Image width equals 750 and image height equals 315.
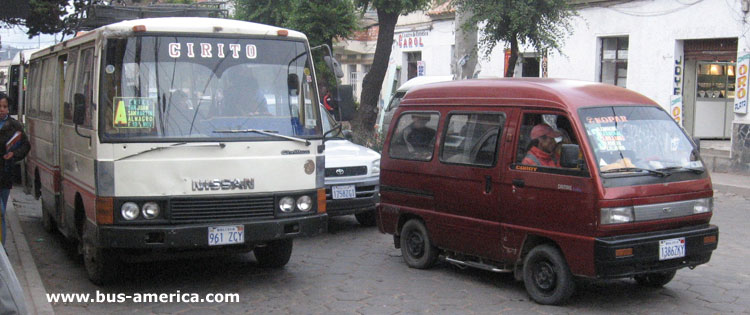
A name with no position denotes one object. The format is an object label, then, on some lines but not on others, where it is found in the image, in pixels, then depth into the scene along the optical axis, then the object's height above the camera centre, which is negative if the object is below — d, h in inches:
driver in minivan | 267.6 -19.6
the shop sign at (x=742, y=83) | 641.6 +7.4
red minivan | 249.4 -32.6
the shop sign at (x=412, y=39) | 1158.3 +73.9
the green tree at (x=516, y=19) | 641.0 +58.6
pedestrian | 343.0 -27.5
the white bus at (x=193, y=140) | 268.4 -19.5
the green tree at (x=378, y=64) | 691.4 +21.9
